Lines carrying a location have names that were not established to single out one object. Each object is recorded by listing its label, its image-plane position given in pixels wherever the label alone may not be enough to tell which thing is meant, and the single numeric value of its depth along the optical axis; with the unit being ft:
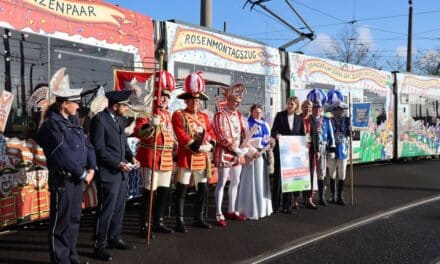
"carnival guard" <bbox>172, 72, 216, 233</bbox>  19.21
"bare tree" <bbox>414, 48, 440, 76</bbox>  157.17
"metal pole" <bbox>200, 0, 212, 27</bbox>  38.58
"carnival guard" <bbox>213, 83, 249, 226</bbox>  20.74
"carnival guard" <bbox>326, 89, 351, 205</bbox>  26.40
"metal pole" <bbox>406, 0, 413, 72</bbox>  81.78
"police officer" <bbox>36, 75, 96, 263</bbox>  13.60
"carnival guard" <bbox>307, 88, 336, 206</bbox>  25.65
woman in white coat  22.09
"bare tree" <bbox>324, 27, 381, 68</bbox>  140.46
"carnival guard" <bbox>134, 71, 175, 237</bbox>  18.07
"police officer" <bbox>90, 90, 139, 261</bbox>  15.64
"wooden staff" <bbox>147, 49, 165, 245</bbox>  17.53
